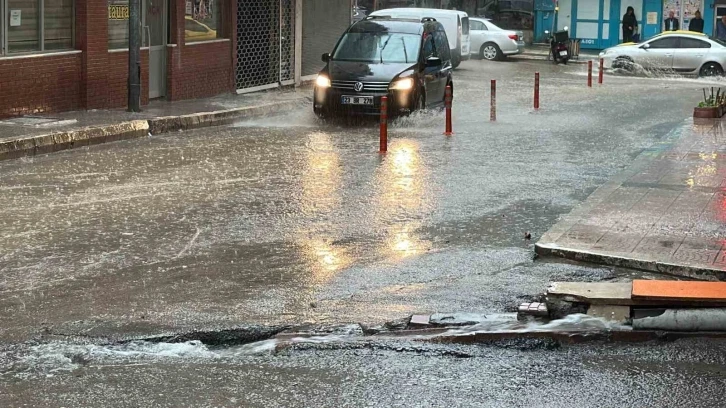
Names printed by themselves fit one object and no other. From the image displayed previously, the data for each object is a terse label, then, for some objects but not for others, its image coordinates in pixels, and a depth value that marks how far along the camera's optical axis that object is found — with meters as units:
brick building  18.52
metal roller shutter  29.28
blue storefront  43.22
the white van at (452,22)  34.34
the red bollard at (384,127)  16.25
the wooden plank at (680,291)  7.21
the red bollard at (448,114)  18.44
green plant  21.16
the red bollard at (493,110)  20.70
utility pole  19.30
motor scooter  38.69
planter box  20.92
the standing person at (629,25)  41.88
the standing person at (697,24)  40.44
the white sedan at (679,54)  33.91
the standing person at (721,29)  40.30
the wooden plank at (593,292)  7.40
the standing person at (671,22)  42.31
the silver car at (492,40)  39.44
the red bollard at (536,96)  23.13
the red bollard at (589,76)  29.31
